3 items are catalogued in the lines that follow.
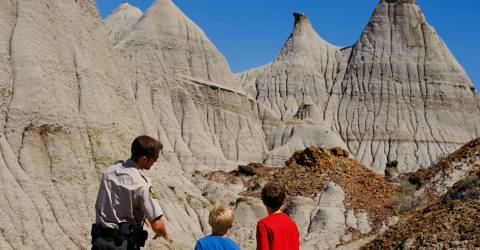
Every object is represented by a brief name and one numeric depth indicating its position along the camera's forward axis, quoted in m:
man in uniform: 7.01
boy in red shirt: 7.62
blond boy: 6.88
